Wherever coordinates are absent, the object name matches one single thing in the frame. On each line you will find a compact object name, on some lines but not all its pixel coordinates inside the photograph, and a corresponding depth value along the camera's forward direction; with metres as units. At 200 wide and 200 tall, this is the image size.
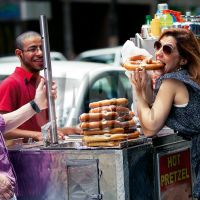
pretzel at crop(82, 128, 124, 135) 9.68
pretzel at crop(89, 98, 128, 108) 9.93
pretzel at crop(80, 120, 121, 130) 9.72
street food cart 9.27
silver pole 10.04
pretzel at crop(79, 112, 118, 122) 9.77
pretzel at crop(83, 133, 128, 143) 9.55
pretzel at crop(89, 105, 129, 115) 9.84
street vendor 11.55
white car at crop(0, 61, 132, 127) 16.12
